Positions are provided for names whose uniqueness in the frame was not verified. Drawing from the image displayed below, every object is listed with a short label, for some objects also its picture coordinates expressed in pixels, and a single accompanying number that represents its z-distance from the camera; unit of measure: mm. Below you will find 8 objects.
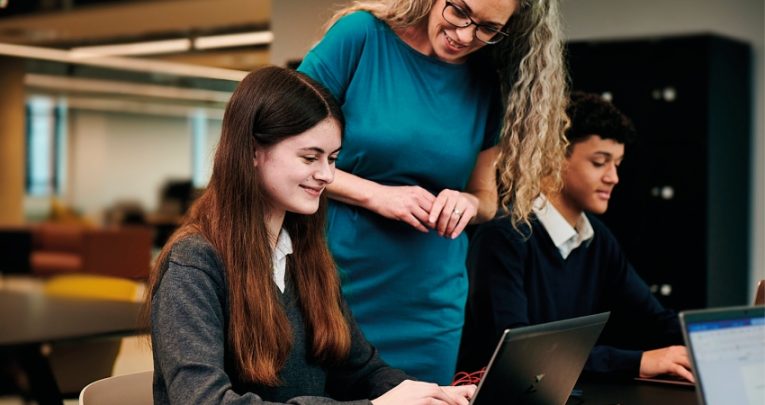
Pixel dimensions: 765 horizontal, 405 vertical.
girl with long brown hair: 1450
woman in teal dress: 2021
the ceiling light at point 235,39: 5178
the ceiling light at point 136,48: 4703
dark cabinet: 4164
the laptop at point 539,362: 1313
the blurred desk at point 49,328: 2852
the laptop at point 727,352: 1261
